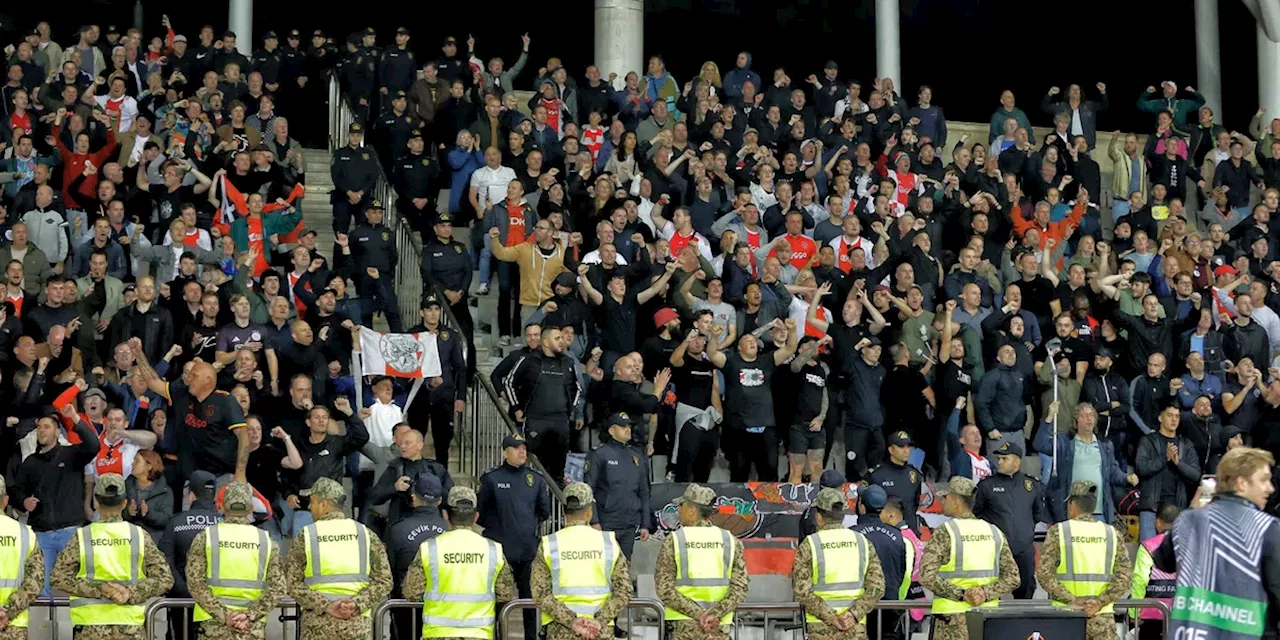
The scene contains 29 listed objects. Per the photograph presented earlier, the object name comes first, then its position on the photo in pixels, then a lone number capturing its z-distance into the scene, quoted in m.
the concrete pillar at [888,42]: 29.03
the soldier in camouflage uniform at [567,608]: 12.34
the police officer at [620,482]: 15.40
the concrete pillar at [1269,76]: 27.78
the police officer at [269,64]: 22.94
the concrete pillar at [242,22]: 26.66
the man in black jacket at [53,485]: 15.14
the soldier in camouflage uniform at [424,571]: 12.33
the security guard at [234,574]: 12.48
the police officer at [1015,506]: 16.11
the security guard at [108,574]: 12.46
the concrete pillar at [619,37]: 27.31
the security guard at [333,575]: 12.50
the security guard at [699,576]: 12.70
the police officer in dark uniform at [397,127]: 21.75
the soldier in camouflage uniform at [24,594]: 12.22
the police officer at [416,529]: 13.66
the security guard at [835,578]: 12.88
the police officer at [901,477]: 16.47
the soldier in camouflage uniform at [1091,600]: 13.33
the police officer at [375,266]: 18.80
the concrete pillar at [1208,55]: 30.02
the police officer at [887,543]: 14.09
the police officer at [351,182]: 20.25
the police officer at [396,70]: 23.12
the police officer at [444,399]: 17.53
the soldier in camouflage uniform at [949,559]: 13.19
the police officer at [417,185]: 20.95
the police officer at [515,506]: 14.73
